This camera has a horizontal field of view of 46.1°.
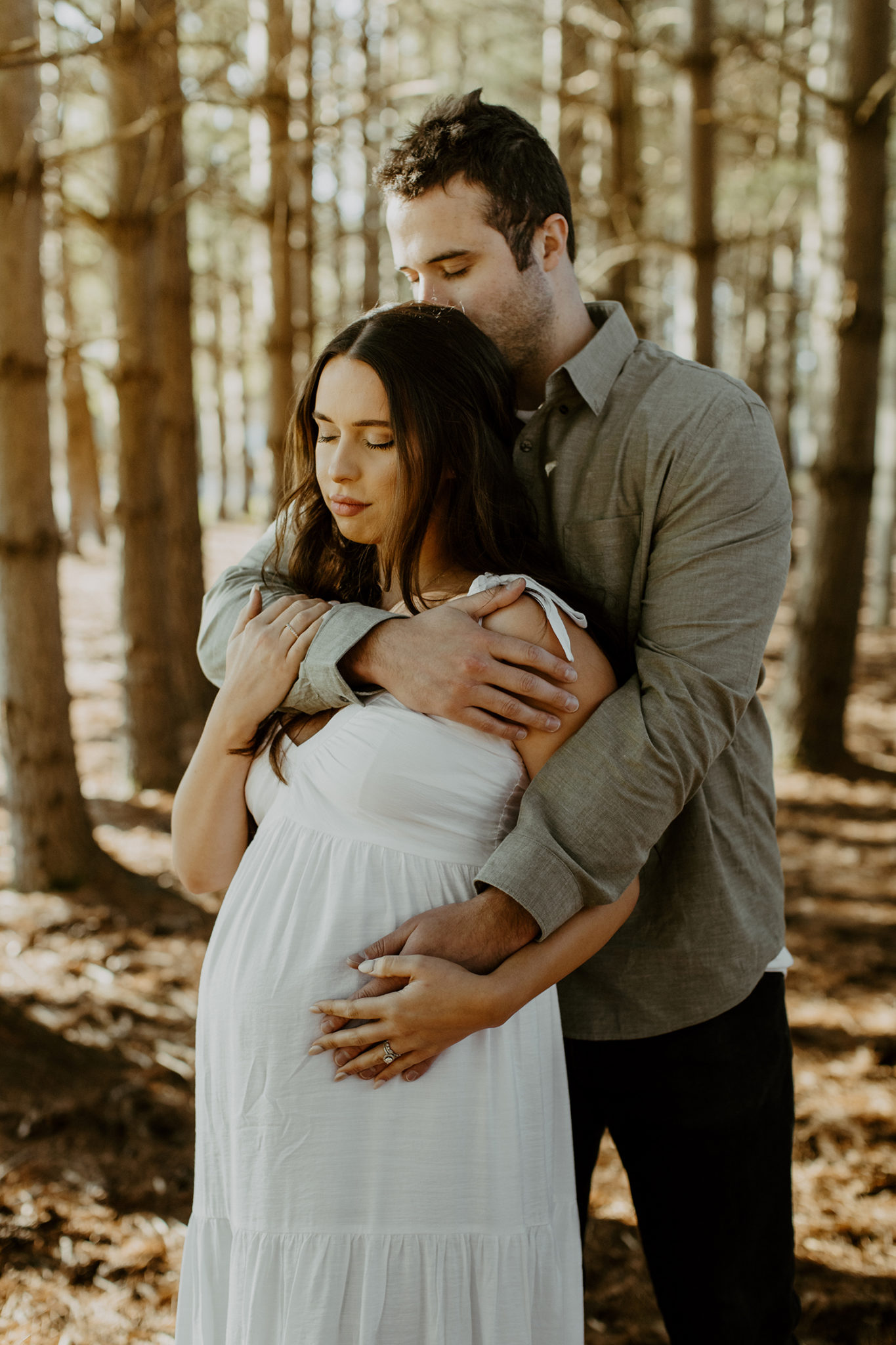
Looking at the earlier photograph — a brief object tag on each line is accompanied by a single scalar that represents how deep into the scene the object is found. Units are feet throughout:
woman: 4.96
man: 5.23
